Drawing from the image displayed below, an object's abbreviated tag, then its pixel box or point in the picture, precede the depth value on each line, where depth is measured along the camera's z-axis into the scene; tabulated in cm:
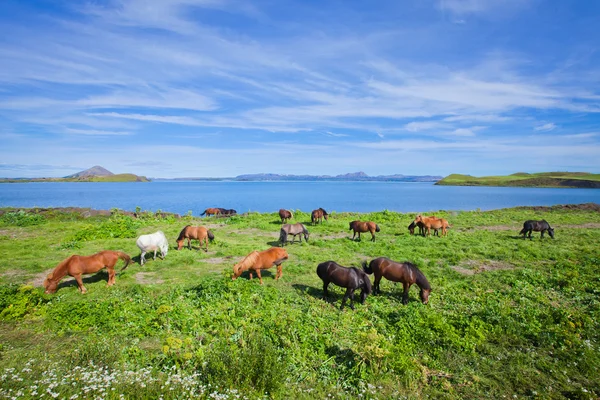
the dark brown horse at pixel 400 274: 1091
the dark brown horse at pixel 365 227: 2147
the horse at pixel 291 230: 1951
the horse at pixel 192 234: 1836
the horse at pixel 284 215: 2975
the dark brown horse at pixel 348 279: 1033
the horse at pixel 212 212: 3706
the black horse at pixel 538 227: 2161
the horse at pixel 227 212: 3827
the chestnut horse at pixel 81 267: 1137
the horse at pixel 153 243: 1542
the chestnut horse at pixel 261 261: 1257
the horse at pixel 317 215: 2892
